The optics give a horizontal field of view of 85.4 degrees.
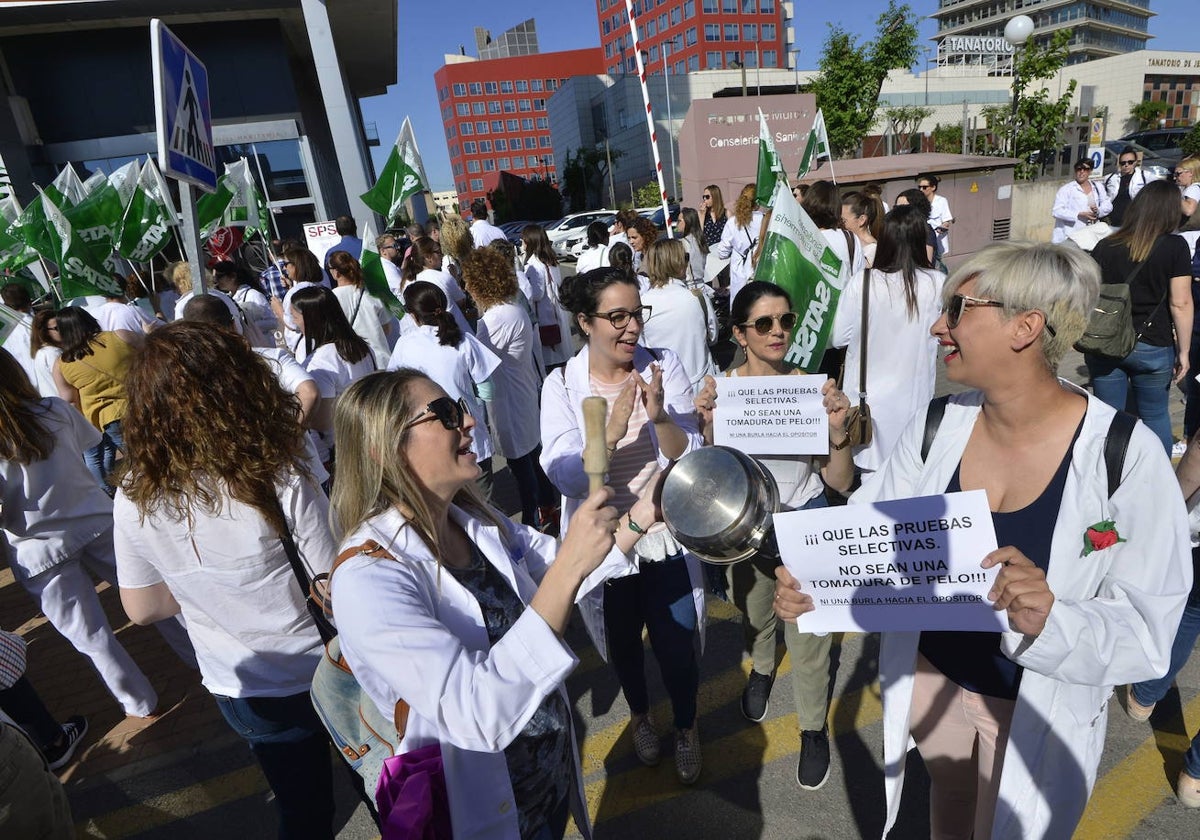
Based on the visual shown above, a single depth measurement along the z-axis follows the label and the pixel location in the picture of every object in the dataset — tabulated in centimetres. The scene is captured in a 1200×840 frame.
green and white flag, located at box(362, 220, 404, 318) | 632
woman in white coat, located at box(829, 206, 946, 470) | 324
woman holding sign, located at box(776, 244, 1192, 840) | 142
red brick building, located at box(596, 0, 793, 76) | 7419
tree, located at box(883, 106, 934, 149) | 2928
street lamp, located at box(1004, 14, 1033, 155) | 1534
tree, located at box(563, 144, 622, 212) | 5191
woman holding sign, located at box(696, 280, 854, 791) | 258
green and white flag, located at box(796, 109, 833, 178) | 542
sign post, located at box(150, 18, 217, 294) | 319
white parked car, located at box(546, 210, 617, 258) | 2408
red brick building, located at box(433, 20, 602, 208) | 8631
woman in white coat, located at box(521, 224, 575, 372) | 707
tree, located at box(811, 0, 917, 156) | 2255
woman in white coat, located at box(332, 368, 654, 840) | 129
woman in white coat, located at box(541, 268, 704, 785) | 252
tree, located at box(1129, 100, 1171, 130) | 4584
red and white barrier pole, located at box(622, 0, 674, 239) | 662
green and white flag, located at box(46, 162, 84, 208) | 832
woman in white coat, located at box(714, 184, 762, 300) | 708
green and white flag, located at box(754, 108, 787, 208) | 423
